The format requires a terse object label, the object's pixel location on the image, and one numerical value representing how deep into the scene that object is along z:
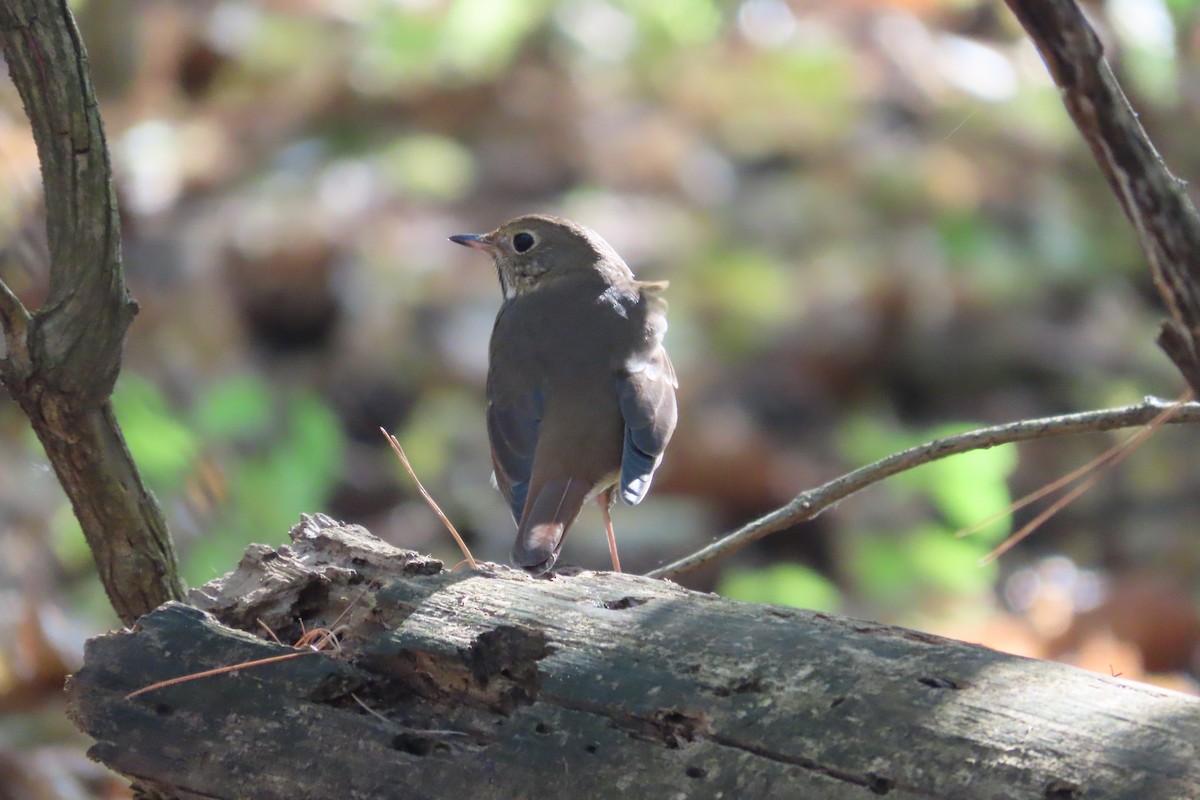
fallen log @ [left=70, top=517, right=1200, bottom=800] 4.02
